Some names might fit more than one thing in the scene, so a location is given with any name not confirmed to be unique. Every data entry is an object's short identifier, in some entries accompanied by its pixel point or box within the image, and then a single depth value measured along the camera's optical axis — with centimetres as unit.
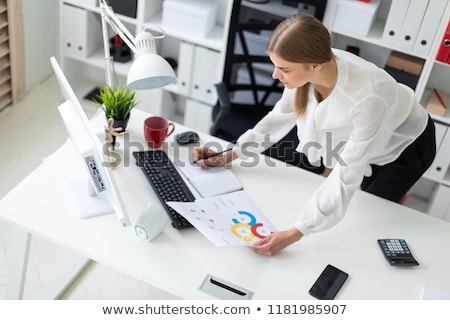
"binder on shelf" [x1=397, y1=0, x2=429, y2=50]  282
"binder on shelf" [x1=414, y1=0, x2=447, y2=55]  279
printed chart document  197
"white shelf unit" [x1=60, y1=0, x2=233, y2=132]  329
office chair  279
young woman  186
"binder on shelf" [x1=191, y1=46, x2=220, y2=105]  332
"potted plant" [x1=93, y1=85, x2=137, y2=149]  224
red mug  236
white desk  188
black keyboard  206
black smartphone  187
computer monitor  174
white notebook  221
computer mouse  241
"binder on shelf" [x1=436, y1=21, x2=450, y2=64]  283
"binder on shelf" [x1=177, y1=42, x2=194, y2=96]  333
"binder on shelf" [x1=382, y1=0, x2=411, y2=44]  285
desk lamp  186
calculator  201
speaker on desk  194
